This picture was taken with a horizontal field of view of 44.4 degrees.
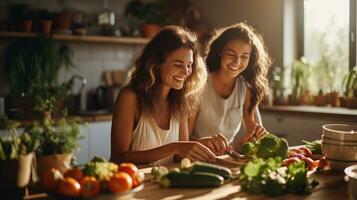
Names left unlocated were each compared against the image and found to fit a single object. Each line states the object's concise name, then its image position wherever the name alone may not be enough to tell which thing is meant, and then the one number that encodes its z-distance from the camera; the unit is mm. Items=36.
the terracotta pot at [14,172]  1208
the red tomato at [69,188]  1164
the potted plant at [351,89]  3422
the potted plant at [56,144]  1299
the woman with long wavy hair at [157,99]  1831
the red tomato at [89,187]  1182
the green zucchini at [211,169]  1378
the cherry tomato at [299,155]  1683
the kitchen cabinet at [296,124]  3262
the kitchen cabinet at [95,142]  3504
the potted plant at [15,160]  1210
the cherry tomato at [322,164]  1622
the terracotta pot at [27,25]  3600
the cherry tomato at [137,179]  1285
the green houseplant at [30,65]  3598
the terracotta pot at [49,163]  1297
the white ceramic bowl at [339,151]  1521
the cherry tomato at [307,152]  1834
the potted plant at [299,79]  3805
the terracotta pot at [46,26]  3664
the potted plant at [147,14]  4199
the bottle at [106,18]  4000
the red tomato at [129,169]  1287
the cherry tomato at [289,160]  1575
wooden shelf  3541
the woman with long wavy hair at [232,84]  2266
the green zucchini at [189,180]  1338
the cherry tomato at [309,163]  1627
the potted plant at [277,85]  3842
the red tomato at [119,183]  1216
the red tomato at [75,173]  1215
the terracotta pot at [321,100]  3695
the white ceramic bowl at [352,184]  1195
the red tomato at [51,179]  1188
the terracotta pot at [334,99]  3625
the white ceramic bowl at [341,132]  1507
